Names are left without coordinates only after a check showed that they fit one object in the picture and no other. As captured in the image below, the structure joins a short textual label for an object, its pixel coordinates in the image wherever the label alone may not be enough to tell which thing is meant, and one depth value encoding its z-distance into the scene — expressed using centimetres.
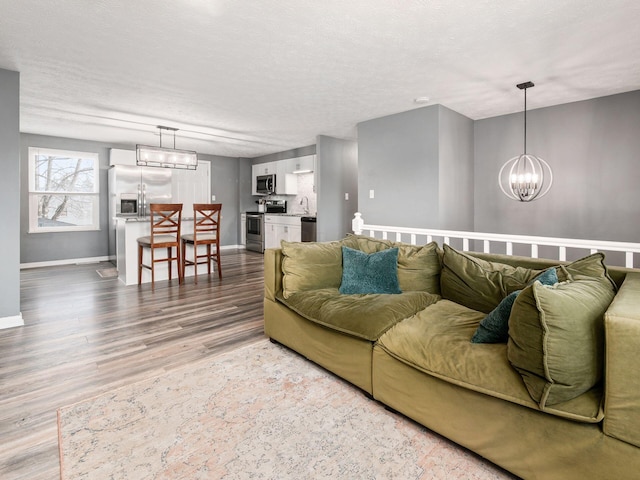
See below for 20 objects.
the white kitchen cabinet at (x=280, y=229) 727
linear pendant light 526
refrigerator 669
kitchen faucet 797
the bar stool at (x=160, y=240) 471
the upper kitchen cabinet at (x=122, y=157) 679
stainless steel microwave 810
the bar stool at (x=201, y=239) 510
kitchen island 491
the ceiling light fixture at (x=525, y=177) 400
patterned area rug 151
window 622
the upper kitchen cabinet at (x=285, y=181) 784
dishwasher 679
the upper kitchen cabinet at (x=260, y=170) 824
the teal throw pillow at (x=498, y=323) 163
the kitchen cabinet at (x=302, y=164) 718
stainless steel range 805
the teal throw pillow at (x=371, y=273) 261
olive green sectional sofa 123
